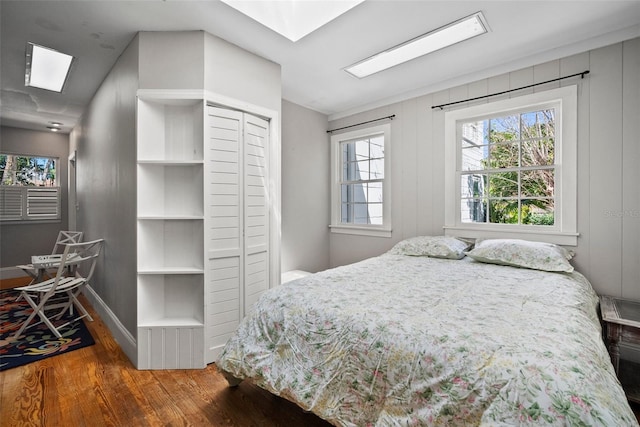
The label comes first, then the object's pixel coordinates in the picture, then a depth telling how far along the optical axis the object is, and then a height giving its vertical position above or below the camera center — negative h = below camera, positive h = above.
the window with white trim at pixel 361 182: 3.96 +0.39
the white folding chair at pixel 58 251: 3.66 -0.63
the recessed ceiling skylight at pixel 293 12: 2.18 +1.45
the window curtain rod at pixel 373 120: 3.81 +1.16
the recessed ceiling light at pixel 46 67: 2.81 +1.43
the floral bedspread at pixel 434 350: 1.04 -0.58
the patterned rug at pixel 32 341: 2.52 -1.18
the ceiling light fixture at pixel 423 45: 2.38 +1.42
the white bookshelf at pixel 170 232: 2.40 -0.17
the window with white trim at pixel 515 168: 2.71 +0.42
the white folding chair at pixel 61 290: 2.85 -0.77
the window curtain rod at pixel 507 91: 2.57 +1.14
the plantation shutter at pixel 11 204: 5.02 +0.12
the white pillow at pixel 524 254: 2.41 -0.36
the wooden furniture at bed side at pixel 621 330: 1.92 -0.75
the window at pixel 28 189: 5.08 +0.38
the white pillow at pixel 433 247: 2.93 -0.36
